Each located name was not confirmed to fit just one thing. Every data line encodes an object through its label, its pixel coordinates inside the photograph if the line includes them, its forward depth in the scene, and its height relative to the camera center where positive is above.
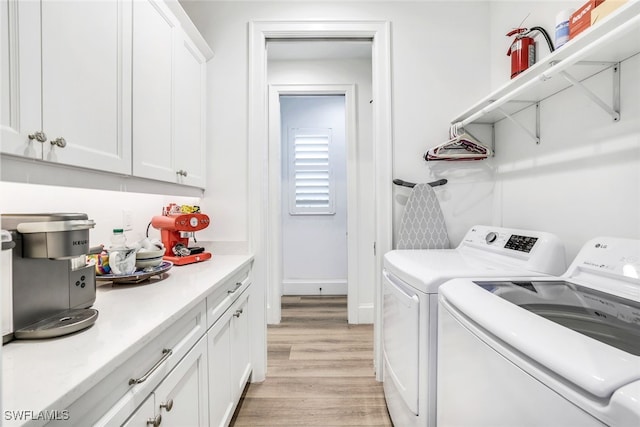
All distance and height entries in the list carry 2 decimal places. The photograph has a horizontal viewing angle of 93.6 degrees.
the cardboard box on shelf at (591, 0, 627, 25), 1.01 +0.71
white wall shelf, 0.90 +0.59
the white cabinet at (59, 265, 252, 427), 0.68 -0.51
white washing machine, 0.54 -0.29
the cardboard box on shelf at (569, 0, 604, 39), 1.10 +0.75
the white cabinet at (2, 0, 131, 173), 0.80 +0.41
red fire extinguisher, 1.56 +0.84
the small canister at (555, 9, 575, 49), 1.22 +0.76
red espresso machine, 1.63 -0.10
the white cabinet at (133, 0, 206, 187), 1.31 +0.58
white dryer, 1.20 -0.34
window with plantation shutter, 3.78 +0.53
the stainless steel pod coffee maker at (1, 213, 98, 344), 0.75 -0.17
